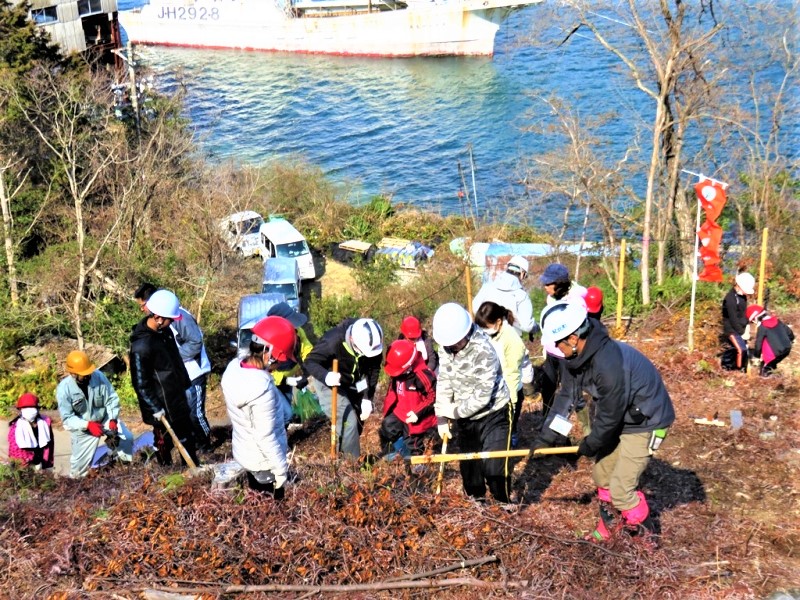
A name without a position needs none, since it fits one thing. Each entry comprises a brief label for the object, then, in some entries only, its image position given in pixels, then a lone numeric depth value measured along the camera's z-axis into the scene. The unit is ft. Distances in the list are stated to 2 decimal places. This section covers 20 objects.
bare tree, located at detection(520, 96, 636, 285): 55.21
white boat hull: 176.96
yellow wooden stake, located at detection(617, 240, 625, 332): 33.66
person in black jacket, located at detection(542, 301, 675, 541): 17.52
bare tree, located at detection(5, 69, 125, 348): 62.18
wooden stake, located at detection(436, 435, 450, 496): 21.35
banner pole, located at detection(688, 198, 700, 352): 33.04
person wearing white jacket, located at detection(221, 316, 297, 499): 17.95
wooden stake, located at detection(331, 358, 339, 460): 22.07
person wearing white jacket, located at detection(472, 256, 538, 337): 25.55
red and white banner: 34.99
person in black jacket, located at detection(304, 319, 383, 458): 22.62
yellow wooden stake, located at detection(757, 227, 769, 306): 32.96
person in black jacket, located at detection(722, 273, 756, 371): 30.76
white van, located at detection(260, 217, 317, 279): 80.38
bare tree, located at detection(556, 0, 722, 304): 43.75
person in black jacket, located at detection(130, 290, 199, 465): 23.29
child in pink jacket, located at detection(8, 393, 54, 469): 25.91
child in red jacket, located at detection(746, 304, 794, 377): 30.01
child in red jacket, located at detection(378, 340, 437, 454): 22.77
